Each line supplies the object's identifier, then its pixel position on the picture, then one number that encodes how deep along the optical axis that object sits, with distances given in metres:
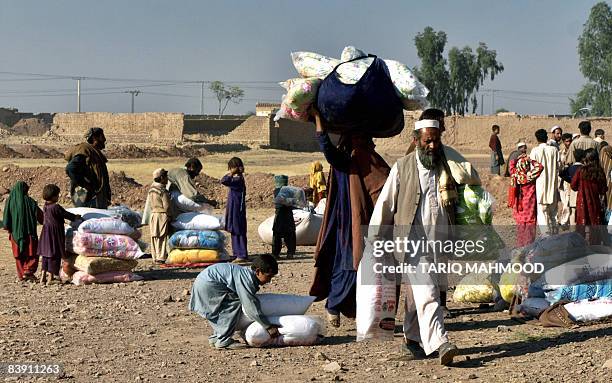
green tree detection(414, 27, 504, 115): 77.69
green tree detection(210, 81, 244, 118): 117.00
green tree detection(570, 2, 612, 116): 72.31
